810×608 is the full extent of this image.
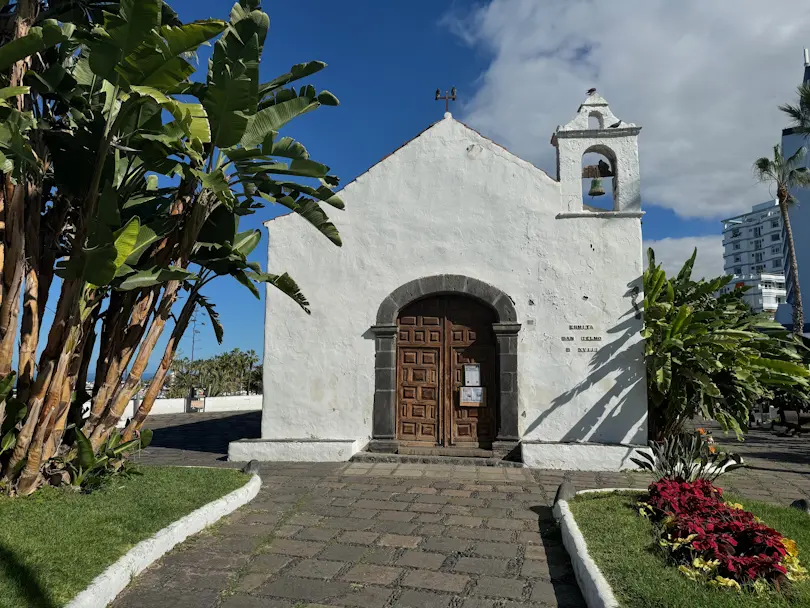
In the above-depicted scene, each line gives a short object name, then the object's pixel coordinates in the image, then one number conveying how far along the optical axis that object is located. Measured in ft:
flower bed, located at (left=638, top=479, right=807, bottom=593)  11.86
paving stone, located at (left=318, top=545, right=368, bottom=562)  14.93
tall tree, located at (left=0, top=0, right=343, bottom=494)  14.19
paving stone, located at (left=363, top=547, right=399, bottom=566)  14.70
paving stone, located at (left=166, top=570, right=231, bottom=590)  13.06
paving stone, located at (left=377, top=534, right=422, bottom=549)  15.97
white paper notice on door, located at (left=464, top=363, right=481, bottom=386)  29.66
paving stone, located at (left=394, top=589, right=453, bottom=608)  12.26
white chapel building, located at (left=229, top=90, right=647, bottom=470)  28.43
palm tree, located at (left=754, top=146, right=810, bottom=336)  67.62
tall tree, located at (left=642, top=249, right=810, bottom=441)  26.55
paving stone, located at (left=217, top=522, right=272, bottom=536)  16.90
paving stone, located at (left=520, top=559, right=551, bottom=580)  14.01
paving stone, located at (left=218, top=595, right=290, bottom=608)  12.07
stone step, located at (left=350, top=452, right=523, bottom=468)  27.40
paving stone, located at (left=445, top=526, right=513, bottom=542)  16.69
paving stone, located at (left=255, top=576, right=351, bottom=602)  12.55
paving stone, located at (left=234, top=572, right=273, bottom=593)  12.94
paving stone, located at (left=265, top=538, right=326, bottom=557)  15.33
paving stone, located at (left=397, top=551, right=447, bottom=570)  14.44
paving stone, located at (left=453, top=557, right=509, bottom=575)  14.17
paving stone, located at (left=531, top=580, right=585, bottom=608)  12.50
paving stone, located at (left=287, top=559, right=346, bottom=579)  13.79
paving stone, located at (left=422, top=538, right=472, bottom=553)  15.58
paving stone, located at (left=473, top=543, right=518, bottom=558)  15.37
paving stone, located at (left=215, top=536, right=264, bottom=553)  15.51
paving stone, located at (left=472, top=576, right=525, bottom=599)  12.87
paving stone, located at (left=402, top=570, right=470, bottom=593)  13.16
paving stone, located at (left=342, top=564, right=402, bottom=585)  13.50
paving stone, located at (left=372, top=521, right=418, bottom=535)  17.21
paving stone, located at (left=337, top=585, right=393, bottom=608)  12.26
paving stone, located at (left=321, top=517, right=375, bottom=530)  17.62
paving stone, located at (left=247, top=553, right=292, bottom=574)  14.15
